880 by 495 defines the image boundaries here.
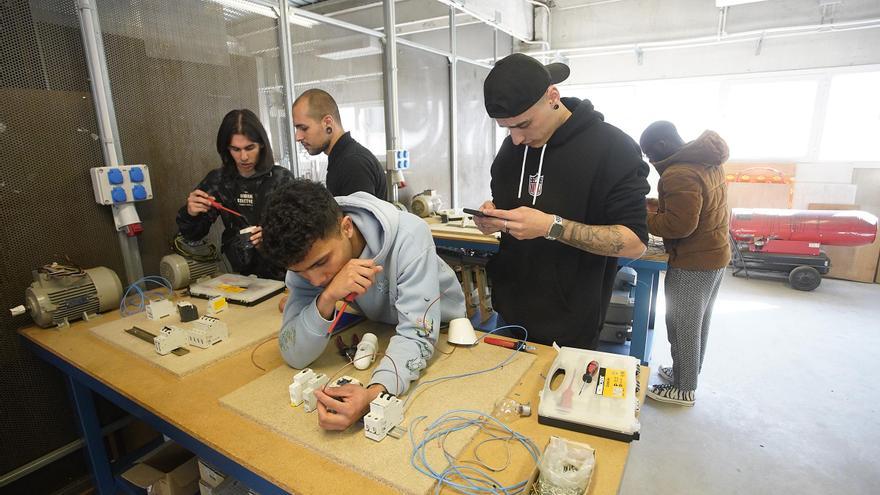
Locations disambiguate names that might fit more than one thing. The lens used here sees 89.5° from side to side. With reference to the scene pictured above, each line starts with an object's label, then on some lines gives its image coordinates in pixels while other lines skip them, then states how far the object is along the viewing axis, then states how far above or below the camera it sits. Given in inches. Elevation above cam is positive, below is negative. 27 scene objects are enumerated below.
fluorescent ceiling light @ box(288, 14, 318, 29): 97.9 +28.2
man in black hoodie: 48.0 -7.1
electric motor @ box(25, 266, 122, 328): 61.4 -19.8
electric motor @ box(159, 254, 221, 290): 75.1 -19.7
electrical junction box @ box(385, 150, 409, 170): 129.8 -3.5
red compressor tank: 157.5 -31.4
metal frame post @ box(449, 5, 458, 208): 153.3 +12.6
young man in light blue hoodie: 38.4 -12.5
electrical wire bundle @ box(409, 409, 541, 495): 30.9 -22.8
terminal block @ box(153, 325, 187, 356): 52.2 -21.9
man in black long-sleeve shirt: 76.0 +0.3
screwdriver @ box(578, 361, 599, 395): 40.6 -20.7
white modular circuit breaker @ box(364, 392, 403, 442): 35.3 -21.1
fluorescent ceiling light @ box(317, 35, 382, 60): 109.1 +25.6
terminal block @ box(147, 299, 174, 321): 62.7 -21.8
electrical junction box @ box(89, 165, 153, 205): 69.8 -4.9
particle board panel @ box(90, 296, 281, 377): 50.4 -23.2
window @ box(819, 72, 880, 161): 177.9 +7.4
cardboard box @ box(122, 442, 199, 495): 60.8 -44.0
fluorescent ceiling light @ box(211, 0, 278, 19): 86.3 +28.0
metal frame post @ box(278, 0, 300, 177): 94.6 +16.3
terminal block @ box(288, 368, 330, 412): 39.8 -21.2
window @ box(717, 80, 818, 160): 189.9 +8.9
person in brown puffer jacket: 82.8 -17.1
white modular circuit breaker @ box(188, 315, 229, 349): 53.9 -21.7
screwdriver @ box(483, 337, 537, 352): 50.2 -22.3
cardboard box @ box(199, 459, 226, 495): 54.6 -39.4
